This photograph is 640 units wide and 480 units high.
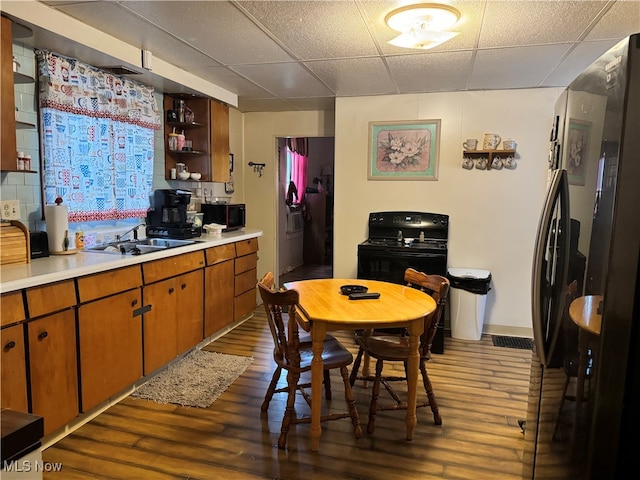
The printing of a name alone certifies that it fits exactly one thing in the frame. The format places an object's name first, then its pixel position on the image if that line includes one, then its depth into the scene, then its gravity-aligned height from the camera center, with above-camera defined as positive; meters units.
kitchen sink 2.87 -0.45
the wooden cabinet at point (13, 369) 1.88 -0.84
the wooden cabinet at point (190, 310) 3.17 -0.94
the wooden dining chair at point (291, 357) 2.13 -0.90
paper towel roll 2.61 -0.26
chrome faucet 3.37 -0.38
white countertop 1.95 -0.44
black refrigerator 1.11 -0.21
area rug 2.74 -1.35
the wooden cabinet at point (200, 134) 3.90 +0.51
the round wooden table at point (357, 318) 2.10 -0.62
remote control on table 2.45 -0.60
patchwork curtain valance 2.70 +0.33
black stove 3.75 -0.48
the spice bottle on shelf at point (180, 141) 3.88 +0.42
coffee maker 3.60 -0.24
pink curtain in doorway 6.53 +0.46
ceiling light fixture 2.19 +0.94
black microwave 4.22 -0.25
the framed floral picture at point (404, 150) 4.15 +0.44
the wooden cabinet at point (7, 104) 2.15 +0.41
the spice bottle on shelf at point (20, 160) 2.46 +0.13
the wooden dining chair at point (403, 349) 2.41 -0.92
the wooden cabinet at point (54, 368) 2.04 -0.92
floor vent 3.82 -1.33
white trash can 3.82 -0.95
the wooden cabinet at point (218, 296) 3.55 -0.94
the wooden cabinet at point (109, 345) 2.32 -0.93
